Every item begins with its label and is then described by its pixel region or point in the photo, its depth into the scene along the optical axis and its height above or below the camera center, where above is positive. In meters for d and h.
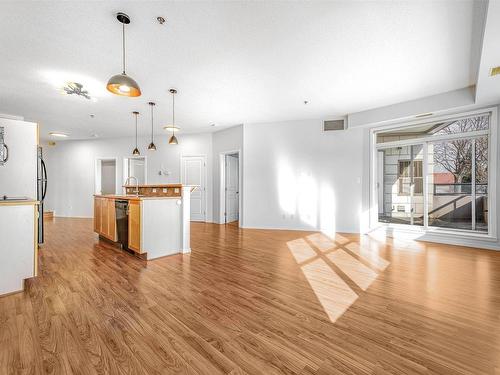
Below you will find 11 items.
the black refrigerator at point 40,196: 4.46 -0.23
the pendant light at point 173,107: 4.33 +1.78
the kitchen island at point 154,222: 3.62 -0.65
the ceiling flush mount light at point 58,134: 7.61 +1.72
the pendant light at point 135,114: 5.64 +1.80
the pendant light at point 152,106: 5.00 +1.79
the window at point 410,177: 5.35 +0.18
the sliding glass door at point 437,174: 4.60 +0.24
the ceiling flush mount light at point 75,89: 4.02 +1.77
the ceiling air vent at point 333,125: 5.94 +1.57
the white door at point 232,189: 7.57 -0.15
